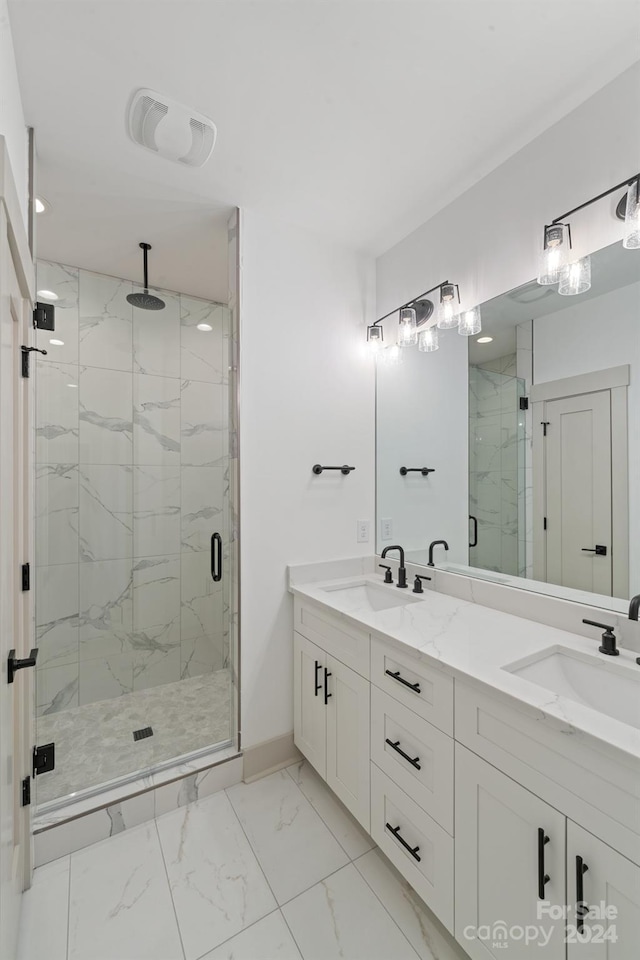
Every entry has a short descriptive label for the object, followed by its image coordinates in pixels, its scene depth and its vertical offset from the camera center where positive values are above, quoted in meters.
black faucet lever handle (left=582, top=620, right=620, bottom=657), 1.16 -0.48
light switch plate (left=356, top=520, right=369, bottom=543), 2.23 -0.28
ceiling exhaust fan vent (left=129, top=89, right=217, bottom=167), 1.34 +1.24
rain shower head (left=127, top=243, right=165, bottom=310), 2.43 +1.10
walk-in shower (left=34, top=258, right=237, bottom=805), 2.31 -0.26
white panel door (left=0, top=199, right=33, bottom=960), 0.96 -0.32
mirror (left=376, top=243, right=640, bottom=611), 1.30 +0.15
